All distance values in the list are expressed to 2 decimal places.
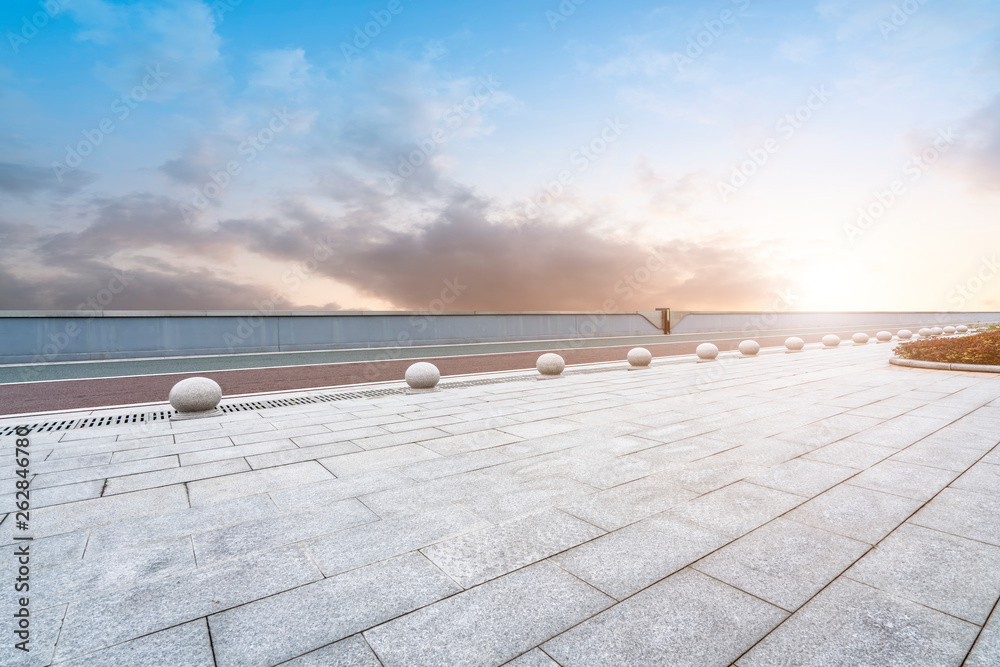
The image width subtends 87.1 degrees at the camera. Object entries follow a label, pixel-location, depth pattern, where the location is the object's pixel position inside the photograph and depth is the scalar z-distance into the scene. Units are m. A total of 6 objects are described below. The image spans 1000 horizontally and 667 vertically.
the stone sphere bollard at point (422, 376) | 12.20
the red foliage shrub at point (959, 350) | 14.53
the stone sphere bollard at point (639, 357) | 16.25
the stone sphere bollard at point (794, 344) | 22.83
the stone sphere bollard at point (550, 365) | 14.19
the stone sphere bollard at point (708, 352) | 18.80
